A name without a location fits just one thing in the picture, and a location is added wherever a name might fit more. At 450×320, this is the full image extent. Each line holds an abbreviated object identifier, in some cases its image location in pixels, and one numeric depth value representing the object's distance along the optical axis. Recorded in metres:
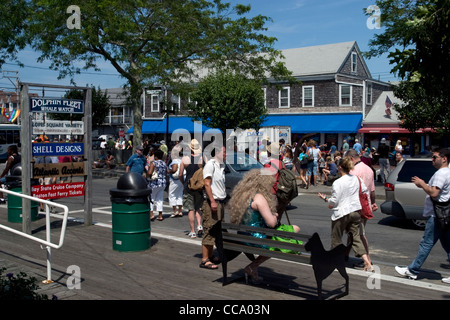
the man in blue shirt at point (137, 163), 10.86
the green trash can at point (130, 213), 7.32
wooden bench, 4.99
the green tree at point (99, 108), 48.84
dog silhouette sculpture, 4.91
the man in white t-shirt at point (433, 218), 6.00
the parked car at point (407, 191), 9.62
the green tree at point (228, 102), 27.83
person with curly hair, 5.39
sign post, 8.61
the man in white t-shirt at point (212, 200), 6.65
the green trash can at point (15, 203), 9.84
